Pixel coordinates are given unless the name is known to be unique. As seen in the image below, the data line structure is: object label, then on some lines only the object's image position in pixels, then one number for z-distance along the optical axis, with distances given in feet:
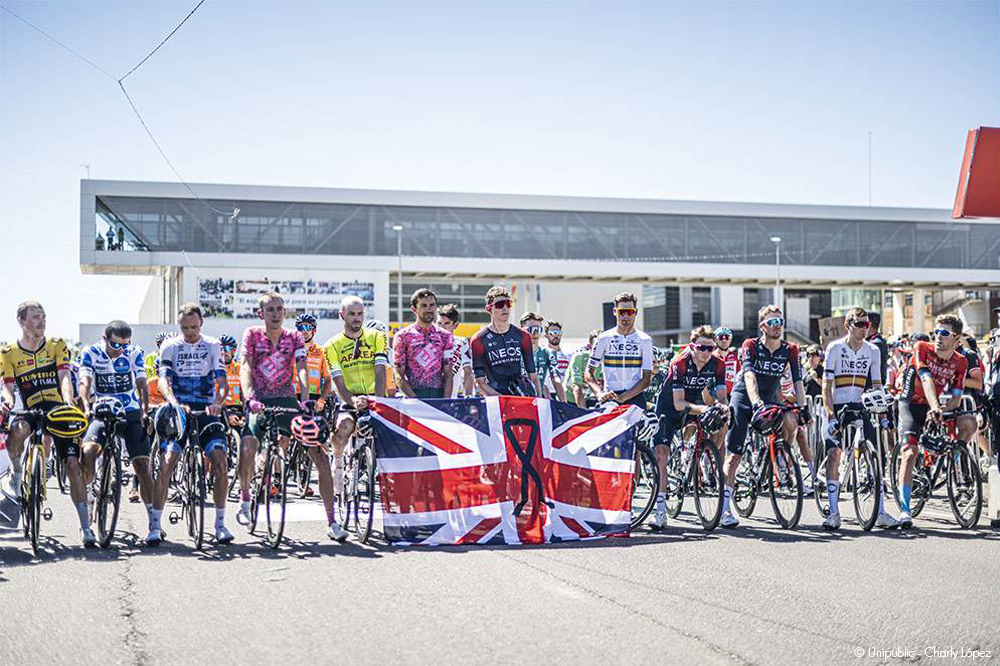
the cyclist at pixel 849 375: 32.78
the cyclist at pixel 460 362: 34.63
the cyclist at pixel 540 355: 48.67
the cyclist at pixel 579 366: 55.01
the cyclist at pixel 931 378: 33.94
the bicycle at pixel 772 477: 31.75
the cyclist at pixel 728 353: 44.68
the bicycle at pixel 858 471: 31.30
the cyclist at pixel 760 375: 33.94
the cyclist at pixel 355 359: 31.40
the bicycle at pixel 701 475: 32.71
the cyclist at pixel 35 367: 30.89
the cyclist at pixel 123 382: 30.55
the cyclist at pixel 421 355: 32.99
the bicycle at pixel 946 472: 32.22
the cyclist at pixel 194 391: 29.40
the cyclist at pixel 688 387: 34.01
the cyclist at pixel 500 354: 32.86
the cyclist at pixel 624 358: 33.78
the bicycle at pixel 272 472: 28.55
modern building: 190.39
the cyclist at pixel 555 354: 49.15
